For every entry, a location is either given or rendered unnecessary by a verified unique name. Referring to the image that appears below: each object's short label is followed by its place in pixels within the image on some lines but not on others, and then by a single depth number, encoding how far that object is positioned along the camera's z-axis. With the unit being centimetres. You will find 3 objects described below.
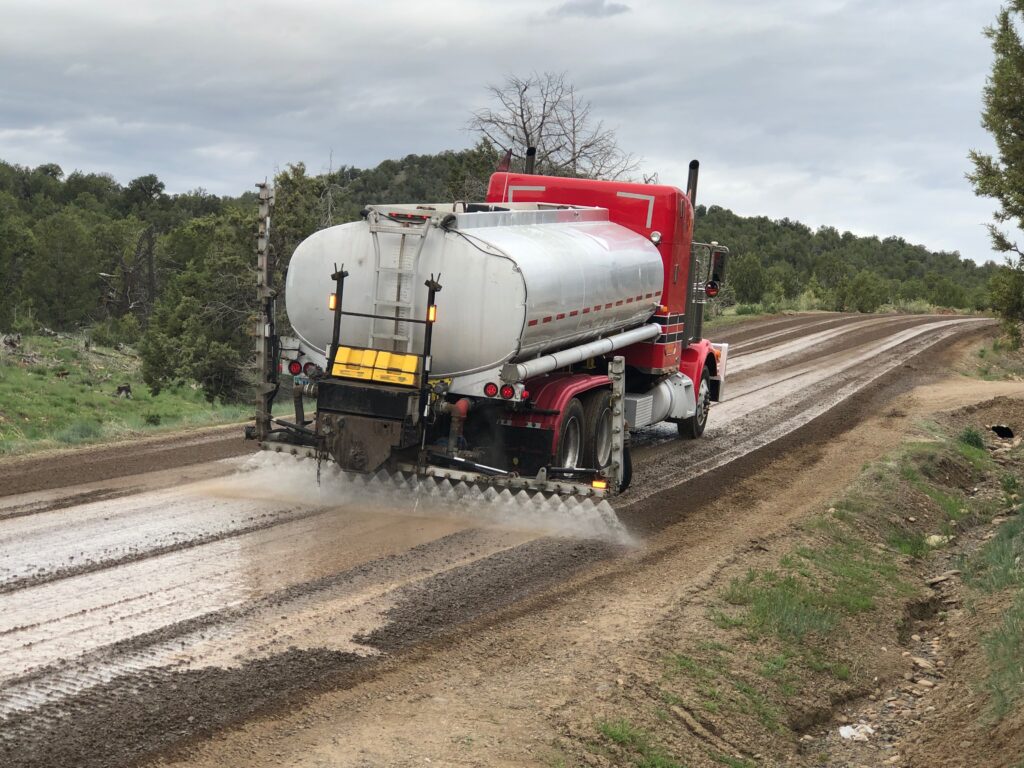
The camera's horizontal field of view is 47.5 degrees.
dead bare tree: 3250
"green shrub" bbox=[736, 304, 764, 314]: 4497
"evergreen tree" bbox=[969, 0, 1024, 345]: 1755
